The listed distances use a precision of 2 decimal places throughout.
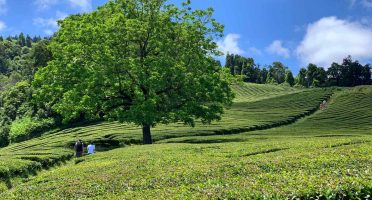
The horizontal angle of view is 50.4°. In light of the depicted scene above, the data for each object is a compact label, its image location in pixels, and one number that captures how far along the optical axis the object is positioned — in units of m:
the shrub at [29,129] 72.56
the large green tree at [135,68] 35.41
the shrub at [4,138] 75.31
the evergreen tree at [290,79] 184.12
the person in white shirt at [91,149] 33.88
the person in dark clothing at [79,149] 31.69
